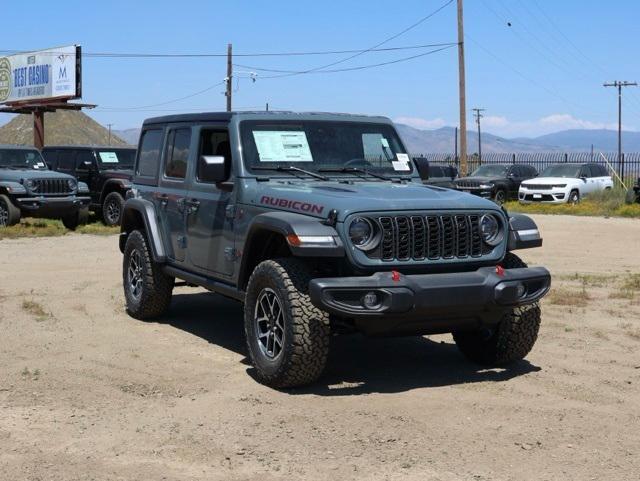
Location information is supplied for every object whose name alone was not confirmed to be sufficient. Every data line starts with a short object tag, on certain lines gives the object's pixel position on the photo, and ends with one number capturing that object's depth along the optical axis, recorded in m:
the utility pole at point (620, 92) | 81.97
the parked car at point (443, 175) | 25.38
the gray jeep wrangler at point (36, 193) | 19.48
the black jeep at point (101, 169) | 21.00
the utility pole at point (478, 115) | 117.52
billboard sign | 37.31
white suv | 29.34
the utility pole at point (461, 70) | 36.38
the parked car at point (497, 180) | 30.44
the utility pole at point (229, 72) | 46.50
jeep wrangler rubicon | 6.16
